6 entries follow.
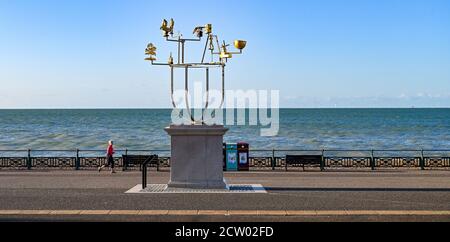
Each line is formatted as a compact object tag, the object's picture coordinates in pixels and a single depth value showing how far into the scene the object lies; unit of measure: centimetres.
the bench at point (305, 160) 2748
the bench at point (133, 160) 2755
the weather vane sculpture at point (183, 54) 1925
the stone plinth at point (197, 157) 1858
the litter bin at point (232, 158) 2683
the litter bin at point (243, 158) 2678
